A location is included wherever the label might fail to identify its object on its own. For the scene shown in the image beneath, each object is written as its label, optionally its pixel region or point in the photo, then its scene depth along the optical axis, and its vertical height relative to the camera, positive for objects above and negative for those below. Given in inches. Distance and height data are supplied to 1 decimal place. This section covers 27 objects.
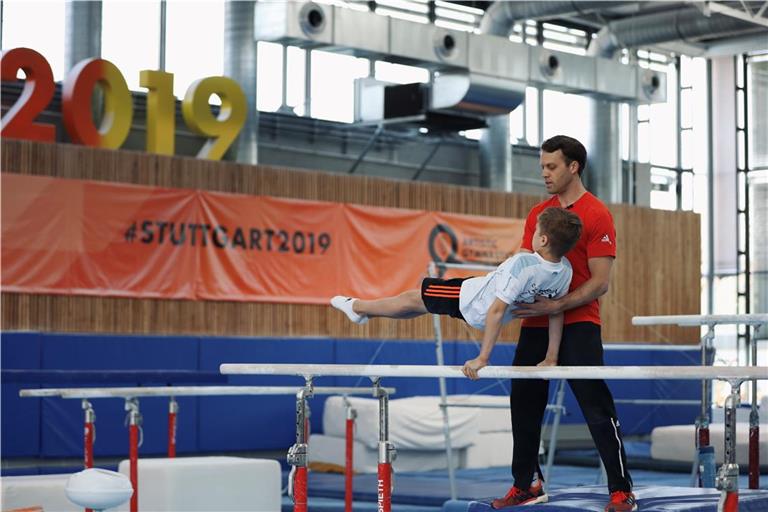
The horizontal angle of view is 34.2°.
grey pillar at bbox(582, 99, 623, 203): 722.8 +77.5
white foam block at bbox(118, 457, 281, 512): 292.4 -48.4
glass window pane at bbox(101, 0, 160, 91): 567.5 +114.1
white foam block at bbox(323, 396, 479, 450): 486.7 -55.5
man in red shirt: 188.4 -8.3
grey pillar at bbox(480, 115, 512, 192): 676.1 +69.3
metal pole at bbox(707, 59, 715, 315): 861.2 +53.0
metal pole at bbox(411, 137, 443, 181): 677.1 +67.5
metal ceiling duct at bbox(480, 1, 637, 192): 624.4 +130.7
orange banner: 461.7 +16.8
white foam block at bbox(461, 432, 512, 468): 510.6 -69.4
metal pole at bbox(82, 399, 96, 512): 284.0 -34.2
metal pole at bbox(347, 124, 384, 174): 630.5 +70.1
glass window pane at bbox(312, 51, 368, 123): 646.5 +104.3
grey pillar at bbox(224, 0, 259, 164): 546.9 +98.2
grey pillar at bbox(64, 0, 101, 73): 516.7 +103.1
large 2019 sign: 474.3 +71.7
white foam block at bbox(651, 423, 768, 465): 491.8 -64.5
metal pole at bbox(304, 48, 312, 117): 639.8 +104.0
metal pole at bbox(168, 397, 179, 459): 311.6 -36.8
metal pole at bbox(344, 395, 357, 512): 298.2 -44.0
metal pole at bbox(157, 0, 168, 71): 586.9 +119.0
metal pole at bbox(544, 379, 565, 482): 352.2 -39.6
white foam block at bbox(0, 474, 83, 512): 271.0 -46.5
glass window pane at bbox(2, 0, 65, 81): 535.8 +110.6
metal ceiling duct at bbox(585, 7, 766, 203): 692.7 +139.6
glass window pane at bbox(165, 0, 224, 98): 592.7 +116.3
